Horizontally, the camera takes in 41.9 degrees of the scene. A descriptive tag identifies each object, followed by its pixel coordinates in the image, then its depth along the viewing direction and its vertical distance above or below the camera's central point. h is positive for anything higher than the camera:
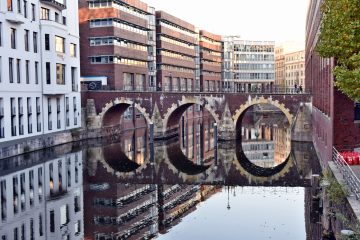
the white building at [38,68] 43.97 +3.04
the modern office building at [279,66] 178.16 +10.73
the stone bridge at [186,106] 56.28 -1.48
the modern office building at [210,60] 115.88 +8.83
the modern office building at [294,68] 156.75 +8.85
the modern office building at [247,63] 139.62 +9.76
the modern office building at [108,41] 68.44 +8.11
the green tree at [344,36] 18.89 +2.38
